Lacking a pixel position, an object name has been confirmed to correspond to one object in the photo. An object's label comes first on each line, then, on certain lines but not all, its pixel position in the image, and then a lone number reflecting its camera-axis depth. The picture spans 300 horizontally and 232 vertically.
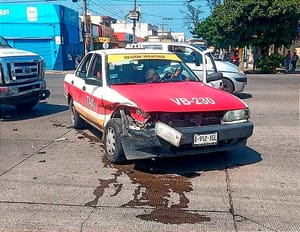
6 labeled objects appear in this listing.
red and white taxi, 5.30
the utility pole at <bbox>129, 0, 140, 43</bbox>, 41.67
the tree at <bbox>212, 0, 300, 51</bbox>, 25.77
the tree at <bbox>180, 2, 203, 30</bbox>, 72.00
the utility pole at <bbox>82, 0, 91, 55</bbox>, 37.10
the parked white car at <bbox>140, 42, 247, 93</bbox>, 12.29
